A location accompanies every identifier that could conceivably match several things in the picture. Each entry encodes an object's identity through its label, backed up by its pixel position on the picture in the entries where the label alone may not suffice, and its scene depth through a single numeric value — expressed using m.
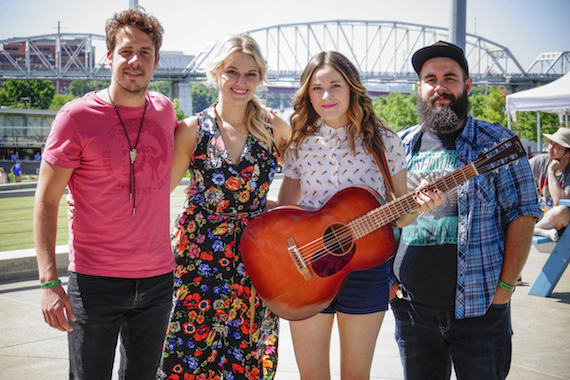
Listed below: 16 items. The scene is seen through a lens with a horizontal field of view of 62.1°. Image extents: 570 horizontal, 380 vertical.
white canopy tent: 8.37
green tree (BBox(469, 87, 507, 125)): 48.75
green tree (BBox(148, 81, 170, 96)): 116.54
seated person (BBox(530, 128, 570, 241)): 7.07
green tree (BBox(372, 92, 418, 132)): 55.91
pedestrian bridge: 79.31
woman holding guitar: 2.33
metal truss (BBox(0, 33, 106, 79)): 80.25
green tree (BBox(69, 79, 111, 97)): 105.06
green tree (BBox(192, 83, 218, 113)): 121.44
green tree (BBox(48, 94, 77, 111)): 76.88
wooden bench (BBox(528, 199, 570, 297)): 5.55
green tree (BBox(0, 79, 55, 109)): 74.56
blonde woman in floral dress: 2.54
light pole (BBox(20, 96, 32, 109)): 74.07
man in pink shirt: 2.16
